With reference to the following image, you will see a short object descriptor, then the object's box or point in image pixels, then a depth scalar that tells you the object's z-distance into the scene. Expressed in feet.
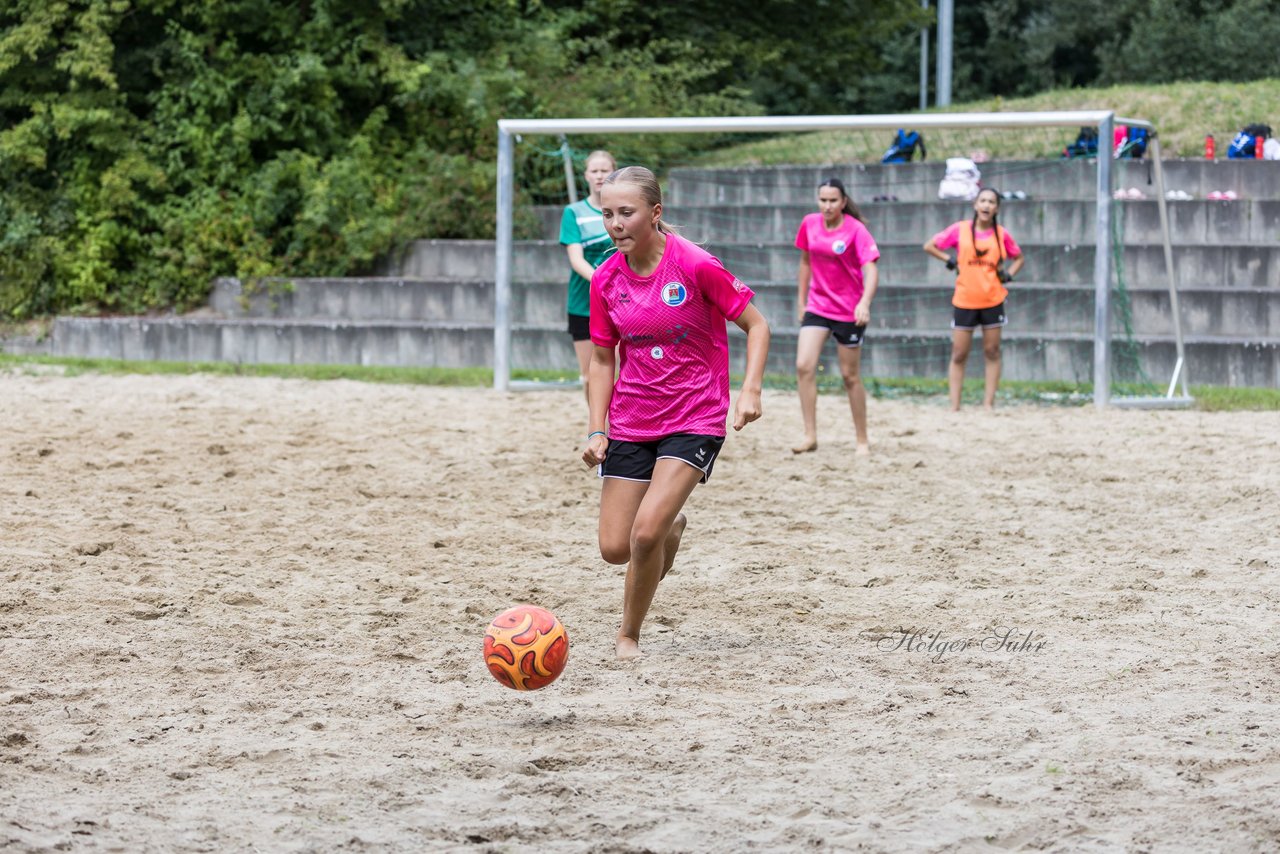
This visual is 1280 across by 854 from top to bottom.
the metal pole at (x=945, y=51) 95.91
